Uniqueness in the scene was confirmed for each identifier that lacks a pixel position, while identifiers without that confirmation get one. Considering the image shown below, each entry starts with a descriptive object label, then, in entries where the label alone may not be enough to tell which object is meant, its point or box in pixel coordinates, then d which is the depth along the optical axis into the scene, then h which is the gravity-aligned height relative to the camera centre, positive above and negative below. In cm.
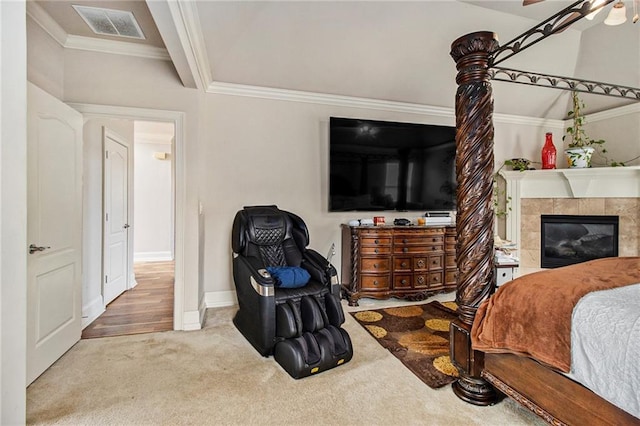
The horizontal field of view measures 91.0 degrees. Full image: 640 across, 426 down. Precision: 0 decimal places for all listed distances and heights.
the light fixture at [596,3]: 151 +101
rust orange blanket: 149 -52
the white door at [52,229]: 214 -20
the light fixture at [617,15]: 194 +125
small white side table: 332 -69
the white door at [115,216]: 368 -16
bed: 177 -25
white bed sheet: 123 -56
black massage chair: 227 -73
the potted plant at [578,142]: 428 +100
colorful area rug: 228 -116
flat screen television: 384 +53
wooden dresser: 365 -64
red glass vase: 446 +80
